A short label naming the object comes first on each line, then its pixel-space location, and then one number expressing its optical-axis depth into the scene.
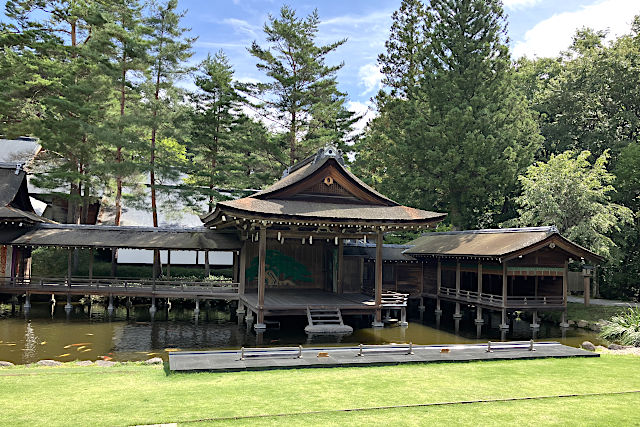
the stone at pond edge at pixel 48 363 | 13.41
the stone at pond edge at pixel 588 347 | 16.14
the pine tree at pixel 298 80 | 35.59
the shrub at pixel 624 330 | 18.83
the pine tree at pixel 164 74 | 31.59
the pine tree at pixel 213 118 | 33.81
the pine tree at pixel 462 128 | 33.12
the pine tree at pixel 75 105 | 30.19
